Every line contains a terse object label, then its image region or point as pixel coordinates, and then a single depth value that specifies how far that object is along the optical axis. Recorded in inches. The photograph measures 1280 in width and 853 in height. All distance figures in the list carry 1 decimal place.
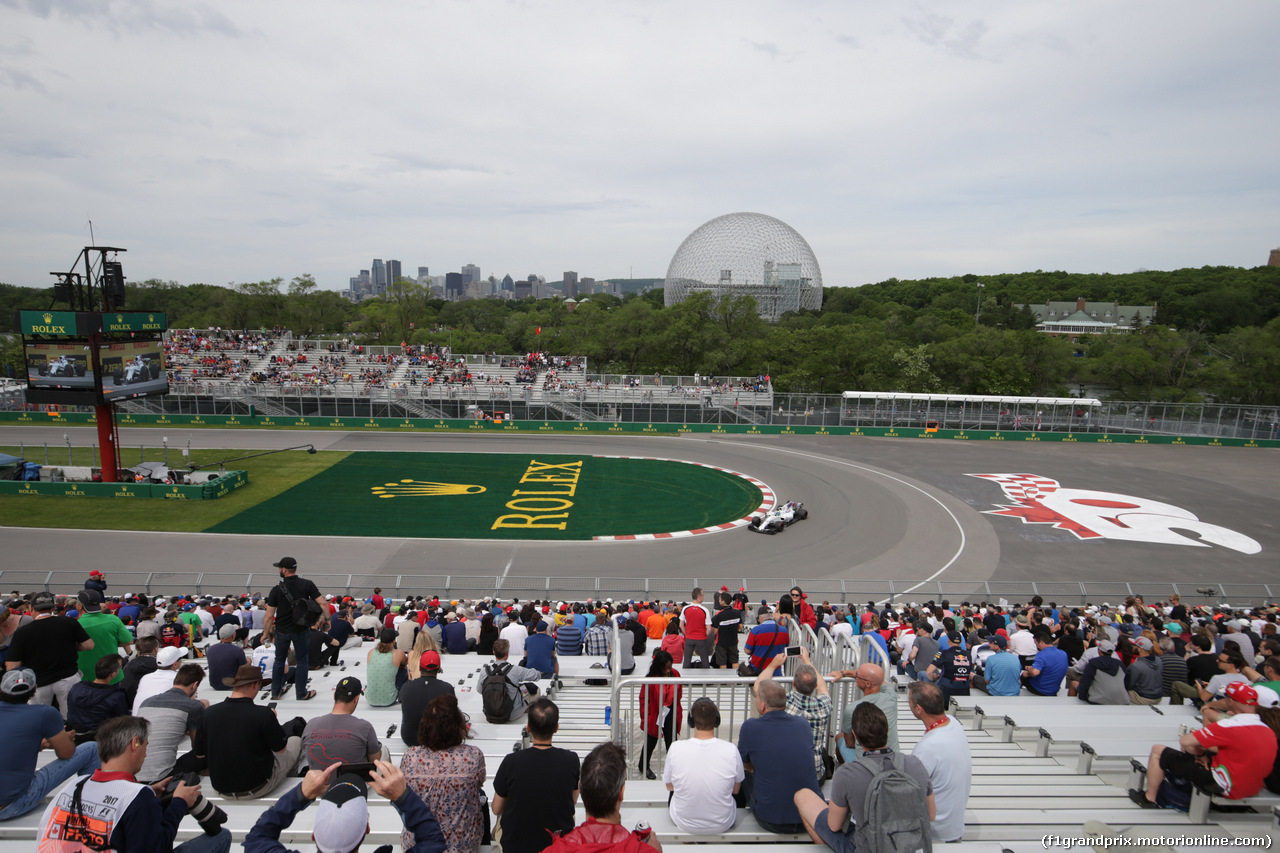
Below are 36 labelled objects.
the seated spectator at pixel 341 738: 211.9
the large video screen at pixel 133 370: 1226.6
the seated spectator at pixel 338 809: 160.6
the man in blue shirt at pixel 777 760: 205.0
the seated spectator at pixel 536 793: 182.5
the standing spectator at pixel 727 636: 411.8
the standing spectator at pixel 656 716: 254.1
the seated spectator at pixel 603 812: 152.8
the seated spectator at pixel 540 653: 397.7
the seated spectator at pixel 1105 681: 374.0
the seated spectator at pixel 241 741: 225.3
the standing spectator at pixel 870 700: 227.3
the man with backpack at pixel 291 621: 357.4
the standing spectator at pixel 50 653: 294.6
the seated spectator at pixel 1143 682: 374.0
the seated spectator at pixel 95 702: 269.6
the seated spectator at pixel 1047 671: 405.1
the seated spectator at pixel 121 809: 161.2
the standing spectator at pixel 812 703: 231.6
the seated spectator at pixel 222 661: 352.2
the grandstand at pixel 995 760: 207.0
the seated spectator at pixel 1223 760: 222.1
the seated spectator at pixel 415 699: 260.4
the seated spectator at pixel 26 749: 212.7
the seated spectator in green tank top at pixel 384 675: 343.3
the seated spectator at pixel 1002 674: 405.1
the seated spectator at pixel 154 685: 277.3
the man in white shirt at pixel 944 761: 202.7
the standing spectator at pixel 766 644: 348.5
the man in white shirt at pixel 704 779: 201.2
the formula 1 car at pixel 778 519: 1070.4
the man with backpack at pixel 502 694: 309.4
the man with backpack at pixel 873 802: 175.6
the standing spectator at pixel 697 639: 441.1
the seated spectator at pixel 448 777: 187.5
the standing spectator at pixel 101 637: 336.8
